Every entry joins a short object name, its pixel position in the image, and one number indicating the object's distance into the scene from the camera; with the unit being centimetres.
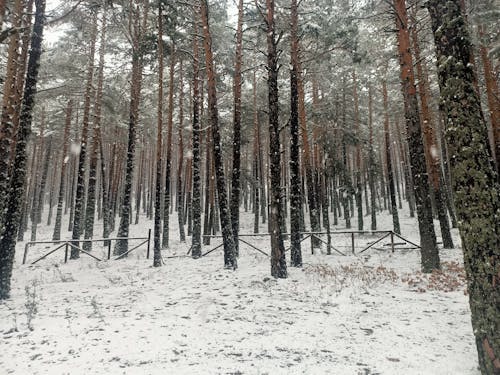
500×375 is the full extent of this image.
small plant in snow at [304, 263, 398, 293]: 800
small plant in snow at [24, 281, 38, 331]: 527
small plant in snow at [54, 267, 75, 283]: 937
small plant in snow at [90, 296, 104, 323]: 573
